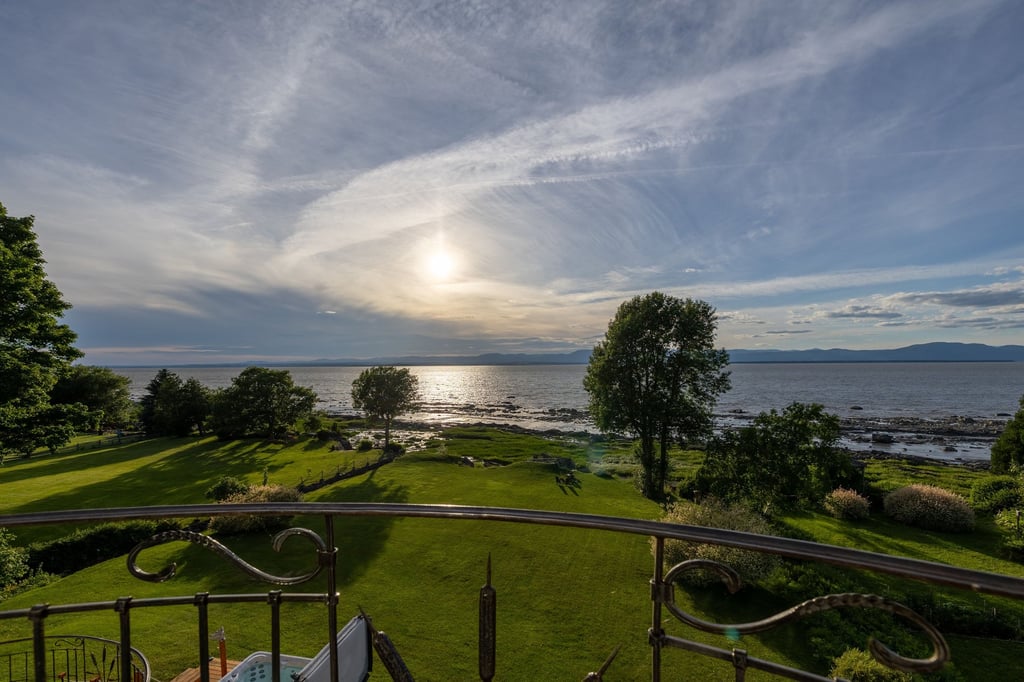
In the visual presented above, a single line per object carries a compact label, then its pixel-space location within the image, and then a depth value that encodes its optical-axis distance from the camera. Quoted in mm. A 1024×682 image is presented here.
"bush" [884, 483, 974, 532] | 21250
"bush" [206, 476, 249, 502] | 22803
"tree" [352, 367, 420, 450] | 41344
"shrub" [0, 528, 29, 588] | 13641
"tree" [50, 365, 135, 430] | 50469
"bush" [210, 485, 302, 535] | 18750
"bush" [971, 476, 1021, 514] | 23625
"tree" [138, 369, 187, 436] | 51750
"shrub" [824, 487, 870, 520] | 22969
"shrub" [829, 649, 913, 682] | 9672
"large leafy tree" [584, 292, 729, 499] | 25422
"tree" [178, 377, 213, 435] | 52031
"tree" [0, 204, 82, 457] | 13672
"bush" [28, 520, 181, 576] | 17578
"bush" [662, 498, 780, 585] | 14422
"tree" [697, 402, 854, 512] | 21703
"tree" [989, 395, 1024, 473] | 27641
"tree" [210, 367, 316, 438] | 46969
